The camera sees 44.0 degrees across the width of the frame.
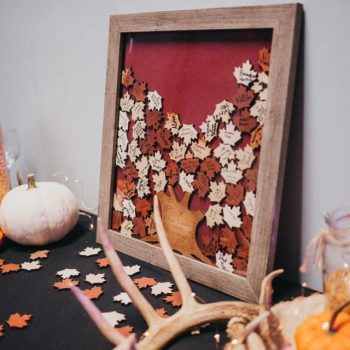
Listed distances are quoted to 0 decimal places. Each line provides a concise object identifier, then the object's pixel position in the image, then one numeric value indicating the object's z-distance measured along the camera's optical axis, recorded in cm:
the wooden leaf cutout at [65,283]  88
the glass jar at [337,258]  67
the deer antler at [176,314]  63
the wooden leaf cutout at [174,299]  80
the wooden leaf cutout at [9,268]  96
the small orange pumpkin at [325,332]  57
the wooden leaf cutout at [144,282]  87
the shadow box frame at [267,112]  72
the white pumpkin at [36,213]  103
